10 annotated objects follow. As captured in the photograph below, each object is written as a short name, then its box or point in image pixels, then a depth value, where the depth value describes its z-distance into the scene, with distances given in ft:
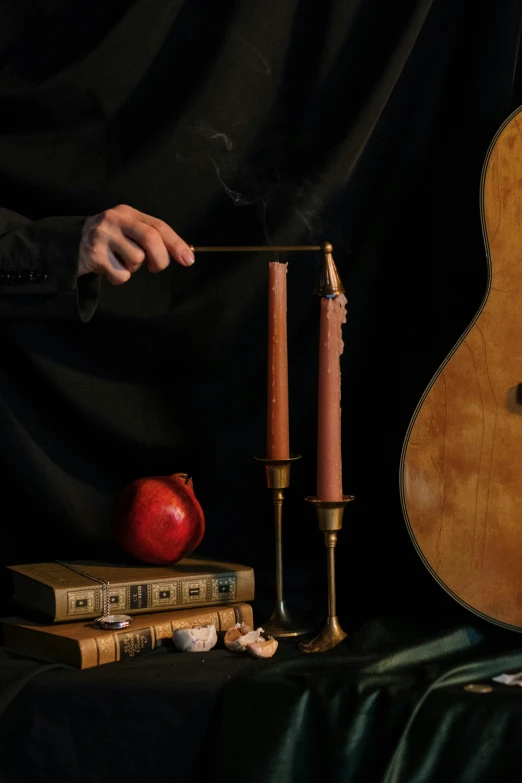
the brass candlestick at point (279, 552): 8.54
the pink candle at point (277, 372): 8.52
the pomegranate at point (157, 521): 8.55
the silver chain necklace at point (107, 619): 8.22
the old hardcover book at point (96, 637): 8.14
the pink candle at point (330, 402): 8.33
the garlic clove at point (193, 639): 8.26
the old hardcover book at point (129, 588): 8.29
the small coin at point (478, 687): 7.92
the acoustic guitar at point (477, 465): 8.36
